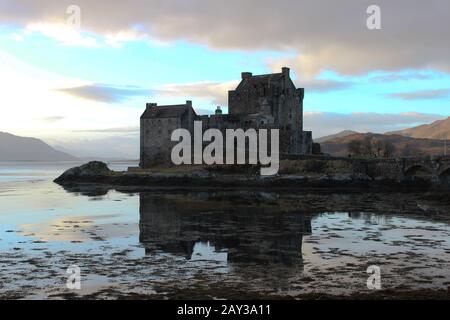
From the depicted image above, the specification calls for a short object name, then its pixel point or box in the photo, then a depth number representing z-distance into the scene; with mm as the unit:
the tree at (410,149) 163000
